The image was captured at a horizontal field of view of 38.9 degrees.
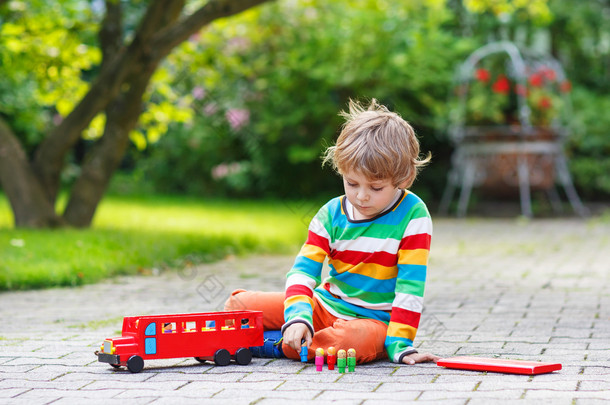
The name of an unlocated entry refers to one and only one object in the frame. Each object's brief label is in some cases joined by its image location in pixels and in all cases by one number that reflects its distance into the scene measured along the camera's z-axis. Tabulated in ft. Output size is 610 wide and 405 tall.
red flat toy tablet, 9.87
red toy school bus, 10.19
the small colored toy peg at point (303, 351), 10.72
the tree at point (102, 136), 26.20
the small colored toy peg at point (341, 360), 10.14
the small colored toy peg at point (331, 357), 10.35
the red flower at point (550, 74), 39.99
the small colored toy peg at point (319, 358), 10.34
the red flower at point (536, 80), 39.99
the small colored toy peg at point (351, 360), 10.24
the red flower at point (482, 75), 41.27
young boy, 10.55
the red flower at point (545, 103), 40.25
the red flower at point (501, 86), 40.73
